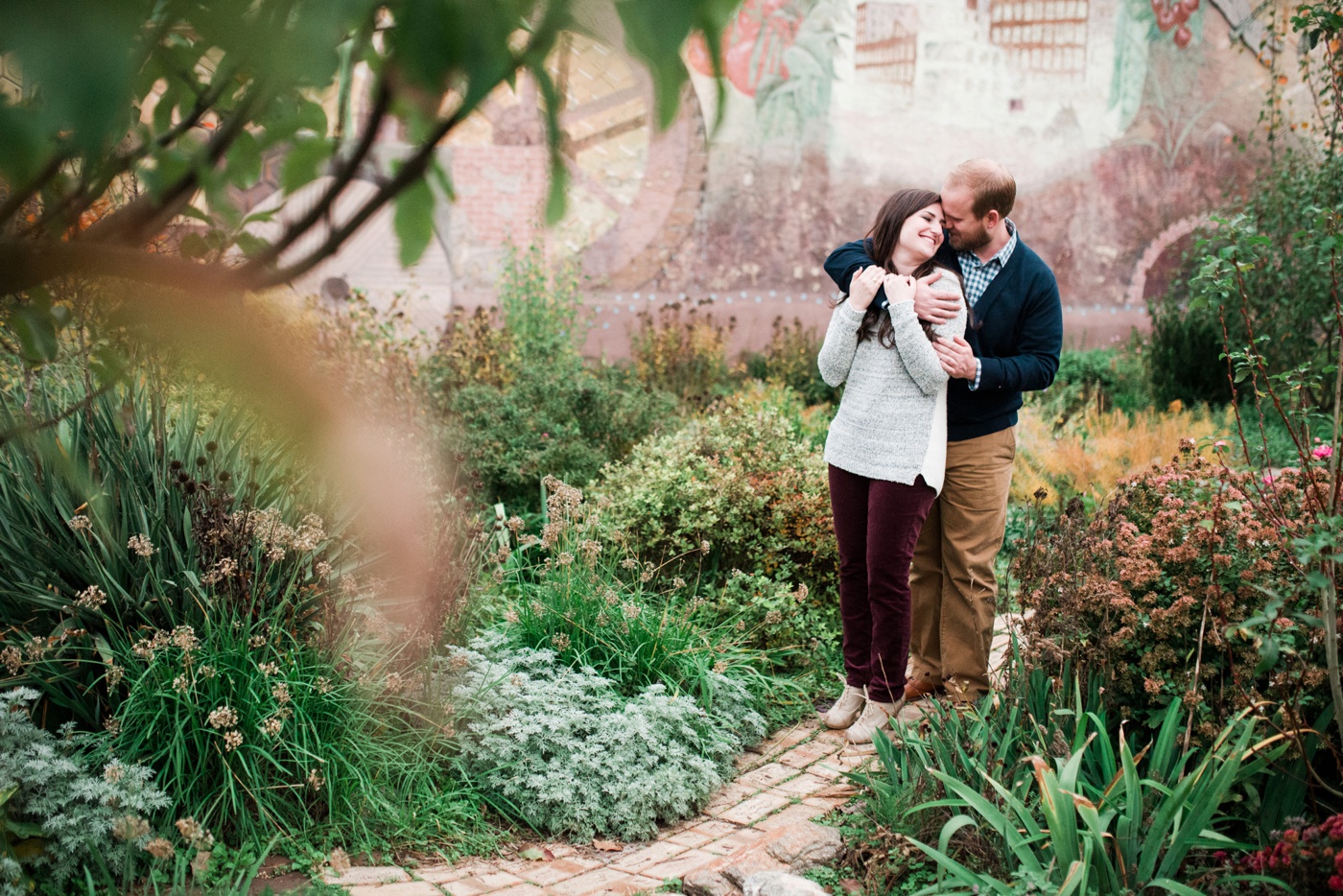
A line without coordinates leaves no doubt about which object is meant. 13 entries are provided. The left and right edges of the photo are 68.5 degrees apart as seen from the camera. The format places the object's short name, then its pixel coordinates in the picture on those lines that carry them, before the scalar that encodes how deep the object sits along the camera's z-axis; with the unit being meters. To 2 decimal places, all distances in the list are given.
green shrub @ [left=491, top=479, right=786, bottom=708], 3.74
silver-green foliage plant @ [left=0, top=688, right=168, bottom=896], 2.47
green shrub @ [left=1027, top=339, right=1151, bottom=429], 9.82
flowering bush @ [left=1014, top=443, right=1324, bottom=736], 2.66
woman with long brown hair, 3.46
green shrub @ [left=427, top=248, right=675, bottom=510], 5.99
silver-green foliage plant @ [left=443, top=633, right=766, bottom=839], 3.13
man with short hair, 3.49
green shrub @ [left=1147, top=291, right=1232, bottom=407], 10.13
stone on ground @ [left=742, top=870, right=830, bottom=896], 2.52
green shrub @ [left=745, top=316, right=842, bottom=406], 9.88
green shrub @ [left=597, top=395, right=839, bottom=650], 4.57
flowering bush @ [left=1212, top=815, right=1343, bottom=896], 2.08
